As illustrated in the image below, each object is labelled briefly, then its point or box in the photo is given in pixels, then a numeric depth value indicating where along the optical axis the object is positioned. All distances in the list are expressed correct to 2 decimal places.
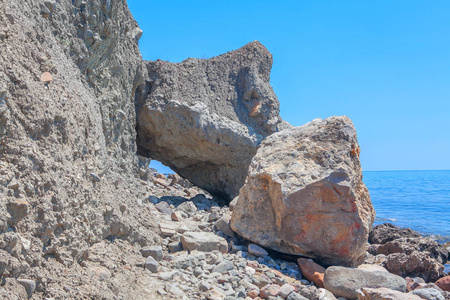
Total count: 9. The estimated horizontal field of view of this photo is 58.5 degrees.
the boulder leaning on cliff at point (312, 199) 6.25
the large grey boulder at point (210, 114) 9.36
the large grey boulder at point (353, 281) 5.50
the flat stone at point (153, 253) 5.43
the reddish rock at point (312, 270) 5.84
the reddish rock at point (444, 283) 6.87
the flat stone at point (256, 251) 6.48
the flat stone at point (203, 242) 5.99
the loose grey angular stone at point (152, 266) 5.03
